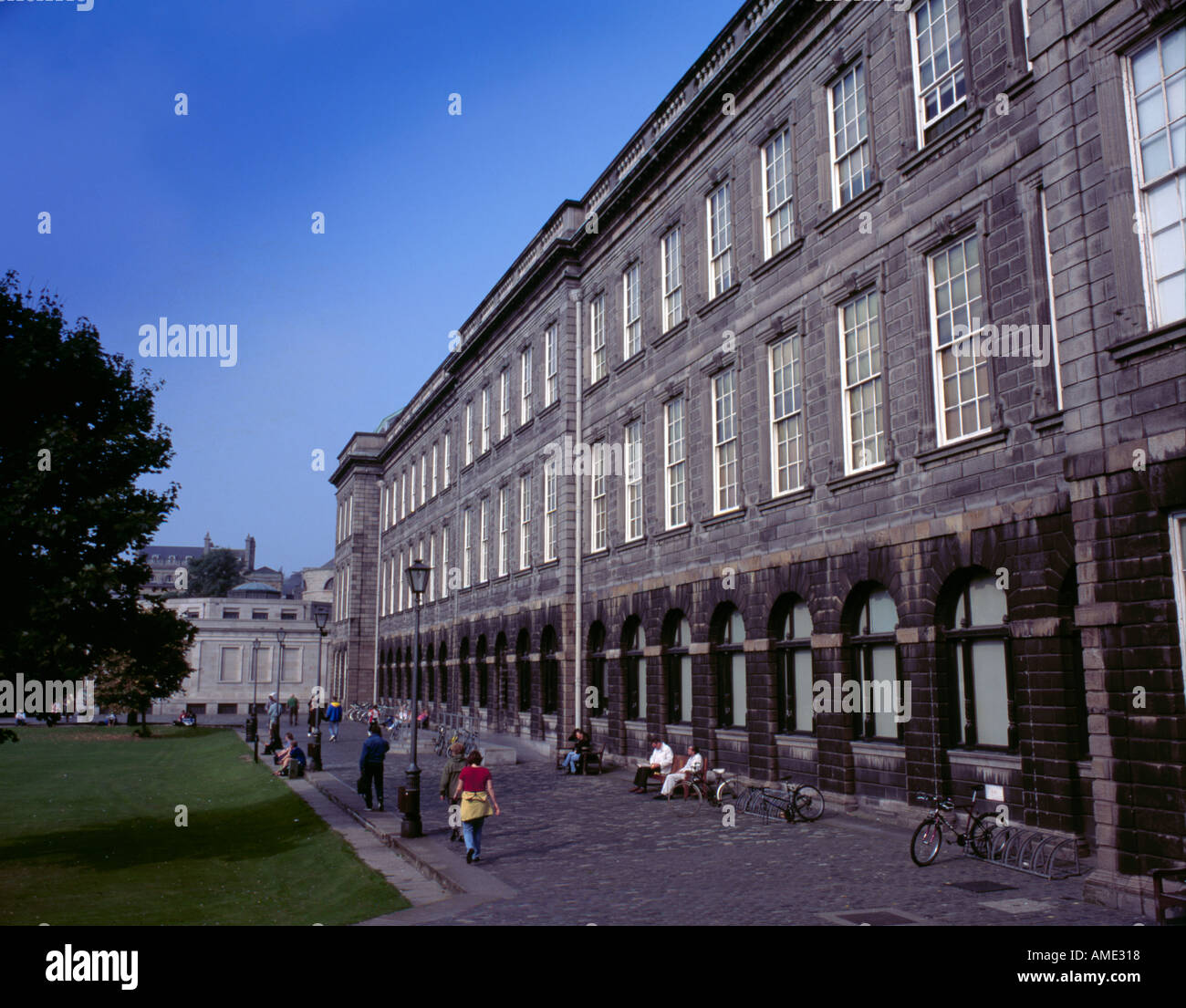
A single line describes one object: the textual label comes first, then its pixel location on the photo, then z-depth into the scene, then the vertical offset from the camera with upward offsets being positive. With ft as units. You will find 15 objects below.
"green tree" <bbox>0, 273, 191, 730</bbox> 52.75 +8.70
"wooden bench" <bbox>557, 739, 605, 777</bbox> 91.15 -10.71
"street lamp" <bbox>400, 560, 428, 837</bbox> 56.44 -9.09
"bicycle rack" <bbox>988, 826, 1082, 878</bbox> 41.24 -9.43
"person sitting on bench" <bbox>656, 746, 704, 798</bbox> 71.87 -9.46
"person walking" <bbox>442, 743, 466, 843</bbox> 56.09 -7.41
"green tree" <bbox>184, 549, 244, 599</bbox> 494.59 +39.09
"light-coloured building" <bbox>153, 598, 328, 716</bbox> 300.40 -3.88
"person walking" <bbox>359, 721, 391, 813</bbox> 70.38 -7.91
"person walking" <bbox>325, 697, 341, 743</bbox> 152.66 -10.32
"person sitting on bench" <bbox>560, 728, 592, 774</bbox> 91.25 -9.92
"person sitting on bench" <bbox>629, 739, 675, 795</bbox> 76.23 -9.58
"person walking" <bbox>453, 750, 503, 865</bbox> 47.44 -7.44
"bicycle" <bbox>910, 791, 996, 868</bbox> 43.98 -9.01
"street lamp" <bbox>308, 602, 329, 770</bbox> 105.70 -10.54
